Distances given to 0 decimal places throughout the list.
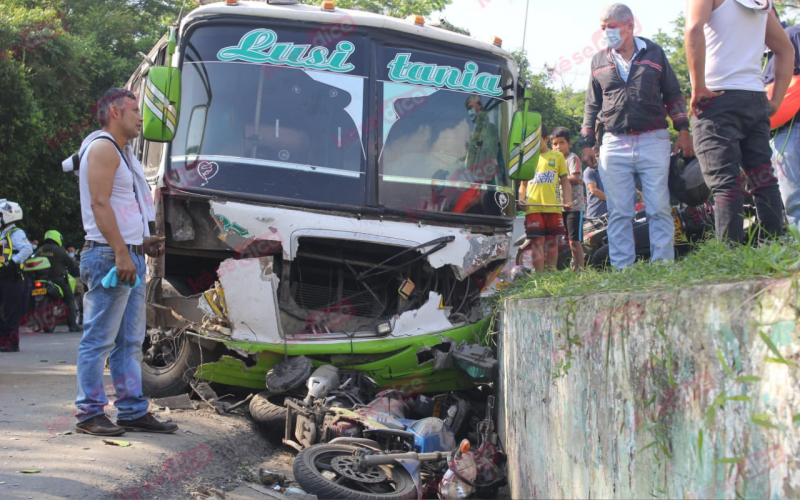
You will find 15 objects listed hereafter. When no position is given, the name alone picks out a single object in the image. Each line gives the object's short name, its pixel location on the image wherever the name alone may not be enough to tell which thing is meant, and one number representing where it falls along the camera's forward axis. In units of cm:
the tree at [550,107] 2875
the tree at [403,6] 2861
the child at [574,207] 795
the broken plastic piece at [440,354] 521
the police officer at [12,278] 906
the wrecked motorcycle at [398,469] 404
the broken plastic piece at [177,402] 542
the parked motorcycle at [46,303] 1283
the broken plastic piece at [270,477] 430
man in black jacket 492
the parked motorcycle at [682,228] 781
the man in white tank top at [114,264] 421
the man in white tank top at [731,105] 407
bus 529
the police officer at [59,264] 1263
